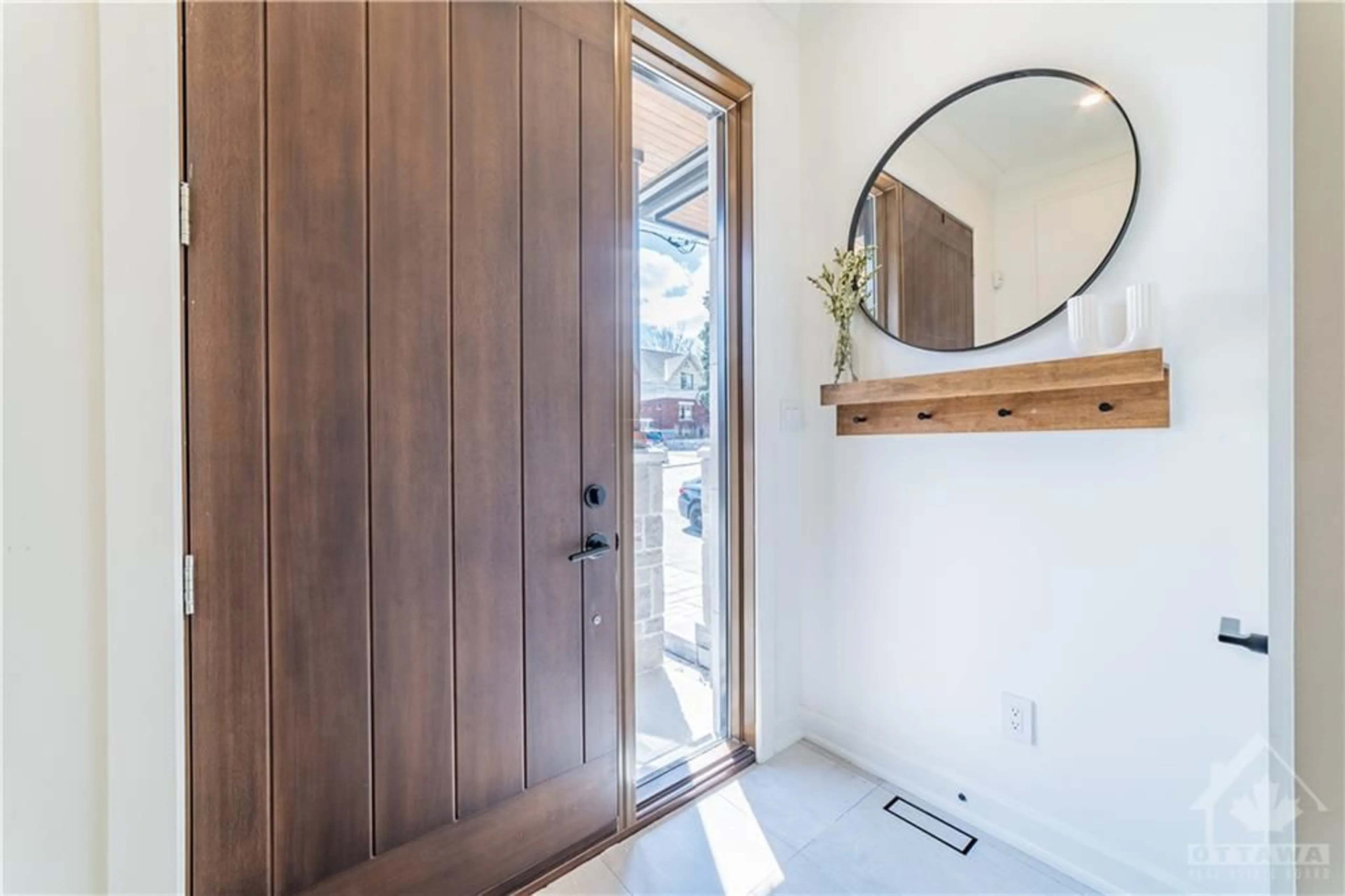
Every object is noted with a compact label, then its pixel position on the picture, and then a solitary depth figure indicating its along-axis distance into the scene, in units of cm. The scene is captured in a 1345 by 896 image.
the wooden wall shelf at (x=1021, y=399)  124
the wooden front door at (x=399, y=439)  98
